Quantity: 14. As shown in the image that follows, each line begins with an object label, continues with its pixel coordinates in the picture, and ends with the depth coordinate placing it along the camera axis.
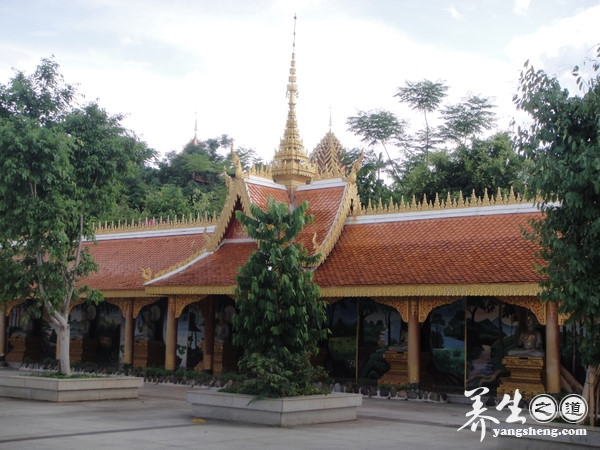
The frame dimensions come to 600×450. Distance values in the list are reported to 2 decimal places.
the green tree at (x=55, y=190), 16.03
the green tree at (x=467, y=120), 43.12
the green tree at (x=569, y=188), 9.85
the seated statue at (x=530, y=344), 17.50
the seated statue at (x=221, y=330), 22.50
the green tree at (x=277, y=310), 13.16
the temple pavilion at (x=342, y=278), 17.09
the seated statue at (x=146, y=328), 24.75
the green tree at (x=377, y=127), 44.41
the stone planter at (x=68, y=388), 15.54
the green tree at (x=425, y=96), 45.22
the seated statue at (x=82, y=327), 26.66
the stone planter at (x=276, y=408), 12.62
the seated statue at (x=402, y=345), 19.69
